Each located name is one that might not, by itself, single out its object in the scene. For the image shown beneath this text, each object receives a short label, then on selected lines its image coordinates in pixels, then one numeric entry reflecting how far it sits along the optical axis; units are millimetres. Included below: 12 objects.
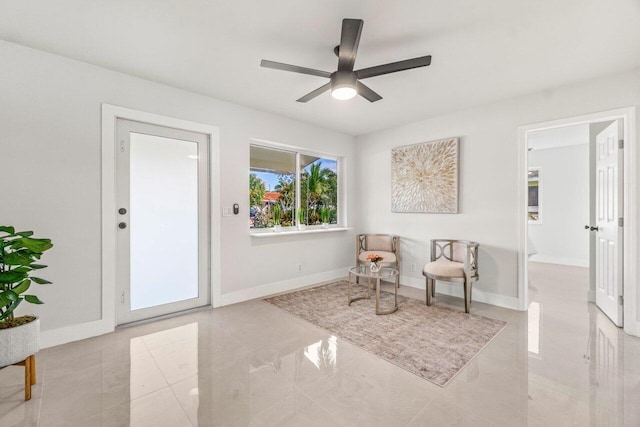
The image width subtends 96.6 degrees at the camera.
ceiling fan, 1965
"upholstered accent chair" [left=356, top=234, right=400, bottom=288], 4266
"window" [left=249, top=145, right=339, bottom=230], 4047
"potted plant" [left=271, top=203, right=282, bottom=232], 4188
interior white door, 2855
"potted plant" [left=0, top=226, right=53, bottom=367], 1725
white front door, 2910
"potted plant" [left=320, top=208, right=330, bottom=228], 4814
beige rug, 2232
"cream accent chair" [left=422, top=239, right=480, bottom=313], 3287
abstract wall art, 3920
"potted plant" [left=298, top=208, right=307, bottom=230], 4438
